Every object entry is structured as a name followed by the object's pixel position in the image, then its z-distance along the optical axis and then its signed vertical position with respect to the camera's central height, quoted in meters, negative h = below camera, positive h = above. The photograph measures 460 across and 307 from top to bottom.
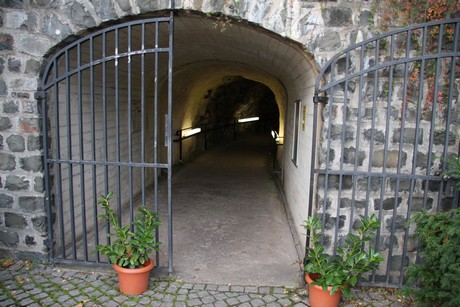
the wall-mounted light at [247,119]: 16.67 -0.11
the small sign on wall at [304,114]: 4.69 +0.05
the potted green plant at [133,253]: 3.32 -1.29
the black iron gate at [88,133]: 3.49 -0.23
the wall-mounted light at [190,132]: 10.07 -0.48
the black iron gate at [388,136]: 3.16 -0.15
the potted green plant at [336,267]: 3.00 -1.29
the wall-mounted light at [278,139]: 9.71 -0.59
